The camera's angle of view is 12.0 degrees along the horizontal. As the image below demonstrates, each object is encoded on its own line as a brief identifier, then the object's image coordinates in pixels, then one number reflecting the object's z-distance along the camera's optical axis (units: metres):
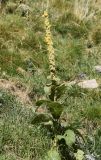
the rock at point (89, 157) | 4.77
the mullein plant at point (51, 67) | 4.39
